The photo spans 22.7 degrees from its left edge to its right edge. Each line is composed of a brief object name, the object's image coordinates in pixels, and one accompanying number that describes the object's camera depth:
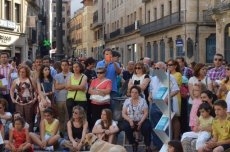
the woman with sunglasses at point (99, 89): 11.80
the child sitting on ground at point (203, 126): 9.32
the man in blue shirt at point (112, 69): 12.34
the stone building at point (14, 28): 40.53
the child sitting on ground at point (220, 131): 8.90
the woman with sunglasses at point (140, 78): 11.91
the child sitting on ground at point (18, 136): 10.45
